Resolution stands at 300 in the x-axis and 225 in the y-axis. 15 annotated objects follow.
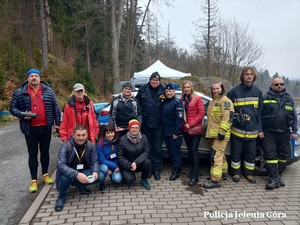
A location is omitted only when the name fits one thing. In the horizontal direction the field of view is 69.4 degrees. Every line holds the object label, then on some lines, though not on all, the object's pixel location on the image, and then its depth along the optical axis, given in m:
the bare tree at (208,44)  14.17
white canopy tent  14.99
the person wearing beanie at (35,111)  3.32
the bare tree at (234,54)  10.95
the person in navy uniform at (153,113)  3.93
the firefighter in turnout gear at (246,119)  3.76
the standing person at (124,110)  3.86
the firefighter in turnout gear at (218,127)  3.63
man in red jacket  3.50
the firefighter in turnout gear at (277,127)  3.75
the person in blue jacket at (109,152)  3.62
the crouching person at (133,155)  3.59
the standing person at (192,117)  3.82
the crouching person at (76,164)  3.02
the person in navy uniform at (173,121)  3.82
